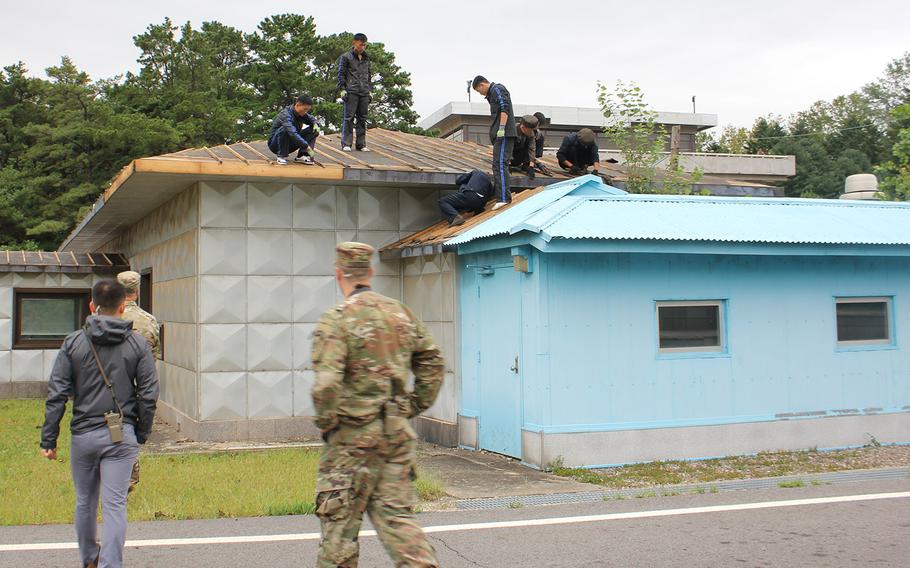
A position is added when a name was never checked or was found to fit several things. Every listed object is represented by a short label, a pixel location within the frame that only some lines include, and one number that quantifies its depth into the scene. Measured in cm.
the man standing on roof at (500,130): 1206
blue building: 988
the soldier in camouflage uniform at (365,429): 458
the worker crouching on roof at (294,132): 1242
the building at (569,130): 4741
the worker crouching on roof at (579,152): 1396
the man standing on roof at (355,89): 1438
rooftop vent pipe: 1476
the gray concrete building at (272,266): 1218
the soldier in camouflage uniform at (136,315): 782
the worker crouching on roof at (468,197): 1226
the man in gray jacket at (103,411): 550
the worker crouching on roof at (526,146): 1310
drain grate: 800
